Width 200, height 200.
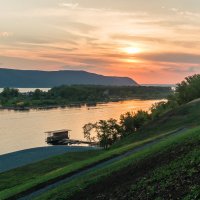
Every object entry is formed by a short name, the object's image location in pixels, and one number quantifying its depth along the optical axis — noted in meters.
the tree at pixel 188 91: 89.56
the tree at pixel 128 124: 93.06
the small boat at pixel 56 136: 119.18
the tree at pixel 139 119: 92.88
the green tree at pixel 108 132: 91.88
